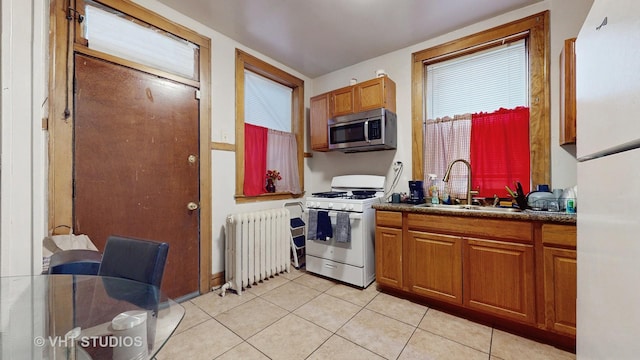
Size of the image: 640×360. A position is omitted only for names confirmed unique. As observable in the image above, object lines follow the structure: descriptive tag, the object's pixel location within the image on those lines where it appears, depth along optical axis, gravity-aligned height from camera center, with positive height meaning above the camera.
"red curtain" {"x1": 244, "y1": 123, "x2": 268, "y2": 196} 2.82 +0.28
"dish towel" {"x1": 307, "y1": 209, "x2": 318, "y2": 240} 2.61 -0.49
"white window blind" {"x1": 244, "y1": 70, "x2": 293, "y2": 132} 2.90 +1.04
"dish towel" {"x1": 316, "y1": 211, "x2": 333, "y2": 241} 2.55 -0.51
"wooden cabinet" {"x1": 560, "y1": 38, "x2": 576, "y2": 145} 1.75 +0.67
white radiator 2.35 -0.70
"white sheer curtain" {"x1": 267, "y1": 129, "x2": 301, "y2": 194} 3.12 +0.31
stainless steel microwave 2.63 +0.58
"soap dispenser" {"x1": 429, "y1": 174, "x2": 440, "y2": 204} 2.44 -0.11
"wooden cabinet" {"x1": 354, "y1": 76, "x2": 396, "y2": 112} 2.68 +1.01
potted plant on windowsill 3.07 +0.01
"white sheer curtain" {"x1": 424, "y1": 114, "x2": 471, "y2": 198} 2.43 +0.34
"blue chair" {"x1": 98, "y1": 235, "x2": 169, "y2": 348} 1.02 -0.42
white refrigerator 0.48 -0.01
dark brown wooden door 1.70 +0.17
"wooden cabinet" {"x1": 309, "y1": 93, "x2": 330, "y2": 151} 3.11 +0.80
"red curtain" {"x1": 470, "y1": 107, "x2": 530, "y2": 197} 2.16 +0.28
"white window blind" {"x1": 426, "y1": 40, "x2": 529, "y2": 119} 2.24 +1.01
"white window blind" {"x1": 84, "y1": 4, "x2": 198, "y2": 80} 1.76 +1.16
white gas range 2.44 -0.59
